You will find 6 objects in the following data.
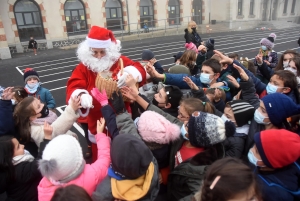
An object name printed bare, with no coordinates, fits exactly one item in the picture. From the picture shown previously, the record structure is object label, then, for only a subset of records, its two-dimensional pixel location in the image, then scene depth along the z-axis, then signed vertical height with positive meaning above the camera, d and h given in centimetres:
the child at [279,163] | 162 -99
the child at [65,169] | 167 -98
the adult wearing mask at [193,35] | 798 -34
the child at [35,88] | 402 -91
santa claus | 255 -39
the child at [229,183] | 131 -89
